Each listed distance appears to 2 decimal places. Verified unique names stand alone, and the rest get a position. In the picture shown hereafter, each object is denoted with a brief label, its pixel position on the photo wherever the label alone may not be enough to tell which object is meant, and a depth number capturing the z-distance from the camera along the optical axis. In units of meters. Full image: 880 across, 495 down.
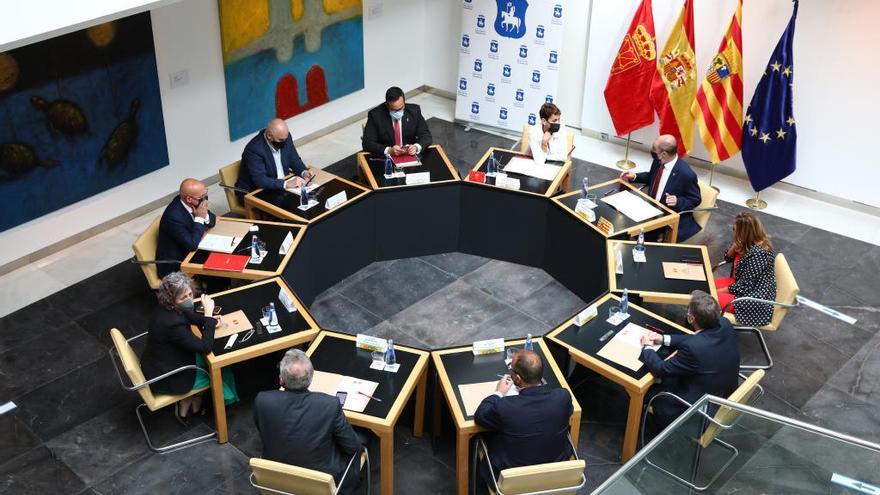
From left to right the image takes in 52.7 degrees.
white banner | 10.19
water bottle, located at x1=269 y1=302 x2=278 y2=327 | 6.01
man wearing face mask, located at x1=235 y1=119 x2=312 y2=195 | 7.69
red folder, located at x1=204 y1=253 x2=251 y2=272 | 6.63
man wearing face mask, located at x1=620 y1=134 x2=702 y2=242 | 7.62
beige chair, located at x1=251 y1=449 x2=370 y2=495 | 4.70
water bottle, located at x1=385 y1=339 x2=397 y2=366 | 5.69
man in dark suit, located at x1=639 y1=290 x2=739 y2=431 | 5.55
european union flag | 8.75
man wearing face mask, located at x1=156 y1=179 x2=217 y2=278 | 6.82
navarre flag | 9.58
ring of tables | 7.21
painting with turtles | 7.46
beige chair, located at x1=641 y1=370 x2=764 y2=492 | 5.26
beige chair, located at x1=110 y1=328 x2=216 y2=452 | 5.62
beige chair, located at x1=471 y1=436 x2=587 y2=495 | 4.79
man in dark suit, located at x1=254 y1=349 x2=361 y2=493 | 4.89
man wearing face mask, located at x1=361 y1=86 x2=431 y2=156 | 8.22
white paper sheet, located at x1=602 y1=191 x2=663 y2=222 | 7.48
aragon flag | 8.99
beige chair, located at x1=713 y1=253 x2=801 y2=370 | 6.42
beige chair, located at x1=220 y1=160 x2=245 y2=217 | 7.83
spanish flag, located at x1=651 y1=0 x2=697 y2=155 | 9.26
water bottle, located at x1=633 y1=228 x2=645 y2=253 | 6.96
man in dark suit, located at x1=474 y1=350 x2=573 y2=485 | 4.96
